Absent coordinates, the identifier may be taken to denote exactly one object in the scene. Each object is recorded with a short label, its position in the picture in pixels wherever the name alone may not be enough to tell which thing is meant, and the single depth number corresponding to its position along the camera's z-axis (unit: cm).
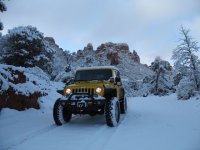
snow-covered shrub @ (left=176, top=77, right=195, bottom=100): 1340
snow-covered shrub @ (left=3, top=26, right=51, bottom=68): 1246
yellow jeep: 507
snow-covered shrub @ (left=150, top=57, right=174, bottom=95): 2437
